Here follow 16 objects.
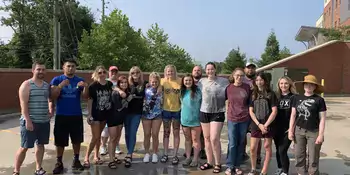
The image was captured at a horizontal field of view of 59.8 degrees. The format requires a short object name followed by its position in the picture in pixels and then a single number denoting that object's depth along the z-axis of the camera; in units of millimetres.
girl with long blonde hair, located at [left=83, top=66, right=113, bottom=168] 5195
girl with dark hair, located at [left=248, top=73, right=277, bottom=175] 4746
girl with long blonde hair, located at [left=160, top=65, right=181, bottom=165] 5496
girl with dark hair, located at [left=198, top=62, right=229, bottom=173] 5051
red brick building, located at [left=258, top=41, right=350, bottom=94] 24016
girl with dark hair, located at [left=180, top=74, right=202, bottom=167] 5270
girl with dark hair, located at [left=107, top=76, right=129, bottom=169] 5297
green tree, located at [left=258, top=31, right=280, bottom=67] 31834
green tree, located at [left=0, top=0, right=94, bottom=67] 36500
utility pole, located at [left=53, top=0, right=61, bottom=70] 22419
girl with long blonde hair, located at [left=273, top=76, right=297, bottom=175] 4836
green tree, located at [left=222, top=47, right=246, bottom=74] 29500
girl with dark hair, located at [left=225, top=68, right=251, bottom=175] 4898
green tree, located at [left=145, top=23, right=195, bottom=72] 28844
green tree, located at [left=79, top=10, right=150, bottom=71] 23031
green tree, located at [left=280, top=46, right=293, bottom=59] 31105
